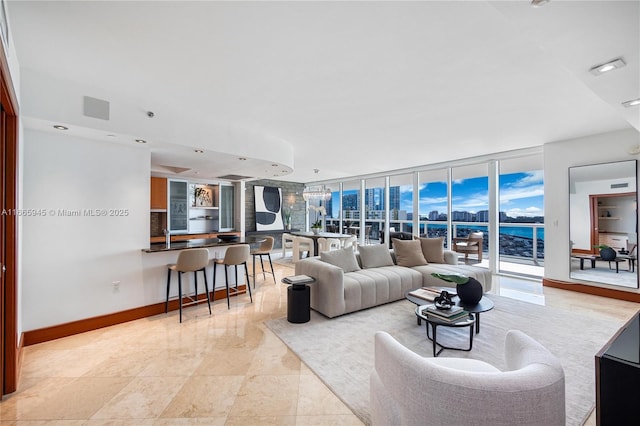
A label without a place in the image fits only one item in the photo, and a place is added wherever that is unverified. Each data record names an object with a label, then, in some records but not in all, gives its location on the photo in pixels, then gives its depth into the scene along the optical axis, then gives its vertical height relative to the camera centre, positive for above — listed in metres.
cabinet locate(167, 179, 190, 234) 6.41 +0.22
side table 3.33 -1.08
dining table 6.62 -0.54
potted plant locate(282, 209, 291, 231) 9.46 -0.17
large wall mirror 4.22 -0.16
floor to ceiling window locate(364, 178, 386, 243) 8.92 +0.18
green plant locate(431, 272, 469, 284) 2.87 -0.70
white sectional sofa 3.48 -0.88
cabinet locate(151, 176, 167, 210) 5.76 +0.48
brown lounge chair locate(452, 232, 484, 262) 6.59 -0.77
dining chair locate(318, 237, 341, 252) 6.53 -0.70
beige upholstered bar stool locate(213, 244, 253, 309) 4.03 -0.63
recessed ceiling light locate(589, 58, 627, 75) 1.84 +1.02
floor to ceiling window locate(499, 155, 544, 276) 5.72 +0.05
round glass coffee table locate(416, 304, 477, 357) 2.48 -1.01
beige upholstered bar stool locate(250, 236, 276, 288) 5.24 -0.63
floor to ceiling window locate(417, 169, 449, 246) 7.21 +0.31
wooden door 2.07 -0.21
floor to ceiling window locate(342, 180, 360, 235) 9.66 +0.27
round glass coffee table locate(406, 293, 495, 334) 2.76 -0.98
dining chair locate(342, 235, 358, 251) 7.25 -0.73
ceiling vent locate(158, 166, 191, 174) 5.52 +0.98
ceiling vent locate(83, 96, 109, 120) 2.78 +1.13
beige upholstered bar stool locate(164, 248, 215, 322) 3.51 -0.65
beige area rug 2.09 -1.35
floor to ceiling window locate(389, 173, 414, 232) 8.06 +0.35
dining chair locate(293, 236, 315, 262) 6.72 -0.80
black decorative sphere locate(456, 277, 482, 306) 2.87 -0.84
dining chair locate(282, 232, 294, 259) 7.45 -0.79
